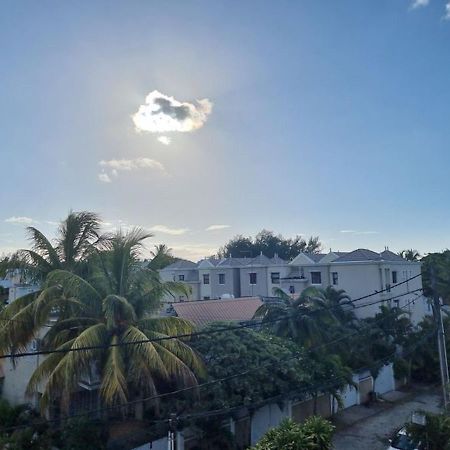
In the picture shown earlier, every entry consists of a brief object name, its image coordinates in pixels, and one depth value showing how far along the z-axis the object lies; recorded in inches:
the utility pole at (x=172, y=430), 356.8
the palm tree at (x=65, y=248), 572.1
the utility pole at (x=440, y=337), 588.7
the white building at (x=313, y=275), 1146.0
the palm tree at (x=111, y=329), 452.4
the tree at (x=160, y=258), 583.5
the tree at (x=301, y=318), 748.6
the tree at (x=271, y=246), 2746.1
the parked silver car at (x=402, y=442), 553.0
